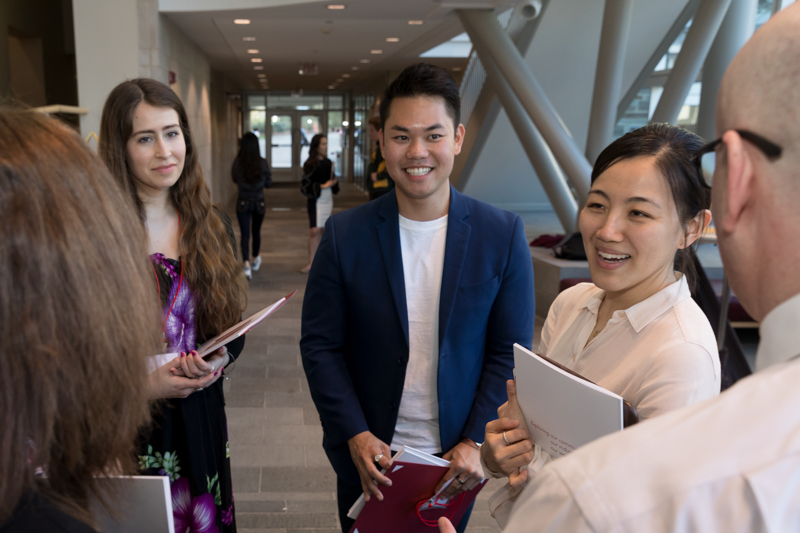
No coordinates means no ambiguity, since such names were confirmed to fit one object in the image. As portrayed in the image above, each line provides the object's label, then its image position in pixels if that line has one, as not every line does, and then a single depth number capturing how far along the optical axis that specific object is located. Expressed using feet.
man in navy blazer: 5.94
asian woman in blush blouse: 3.99
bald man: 1.83
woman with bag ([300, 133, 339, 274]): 29.12
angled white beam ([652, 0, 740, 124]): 21.84
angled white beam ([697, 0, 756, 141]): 22.59
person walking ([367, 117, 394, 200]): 27.09
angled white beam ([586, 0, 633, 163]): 22.65
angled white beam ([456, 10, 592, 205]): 23.98
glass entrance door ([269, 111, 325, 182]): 94.48
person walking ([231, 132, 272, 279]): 28.12
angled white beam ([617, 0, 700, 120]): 34.30
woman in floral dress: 6.32
